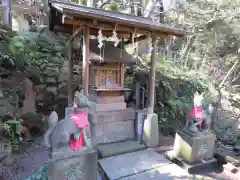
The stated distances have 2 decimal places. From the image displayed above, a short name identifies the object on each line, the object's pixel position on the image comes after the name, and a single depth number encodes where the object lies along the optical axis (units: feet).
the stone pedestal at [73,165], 9.73
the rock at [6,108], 16.43
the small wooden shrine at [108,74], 17.03
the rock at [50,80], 22.67
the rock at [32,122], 17.99
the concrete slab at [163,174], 13.16
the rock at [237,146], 20.28
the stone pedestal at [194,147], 14.17
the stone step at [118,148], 15.43
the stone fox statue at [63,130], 9.75
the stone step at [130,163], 13.42
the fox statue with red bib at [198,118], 14.15
